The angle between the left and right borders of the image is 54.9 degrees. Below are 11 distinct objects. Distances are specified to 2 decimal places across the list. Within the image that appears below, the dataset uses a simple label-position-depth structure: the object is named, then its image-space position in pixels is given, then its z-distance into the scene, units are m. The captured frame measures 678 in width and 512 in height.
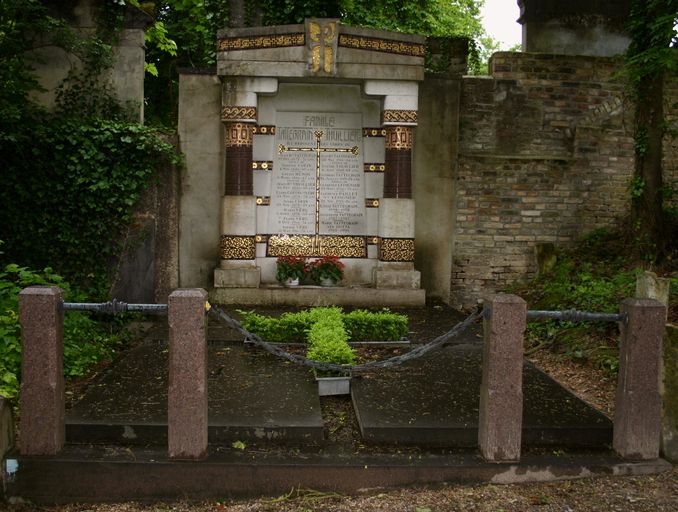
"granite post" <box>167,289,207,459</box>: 4.38
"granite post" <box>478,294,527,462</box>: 4.48
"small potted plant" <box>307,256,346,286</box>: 9.99
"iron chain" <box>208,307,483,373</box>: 4.75
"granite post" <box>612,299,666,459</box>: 4.59
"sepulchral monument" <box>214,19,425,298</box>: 9.59
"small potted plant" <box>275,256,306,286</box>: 9.92
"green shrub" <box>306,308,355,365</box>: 5.61
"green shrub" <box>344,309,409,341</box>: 7.15
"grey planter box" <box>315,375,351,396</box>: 5.69
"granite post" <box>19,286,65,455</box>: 4.38
